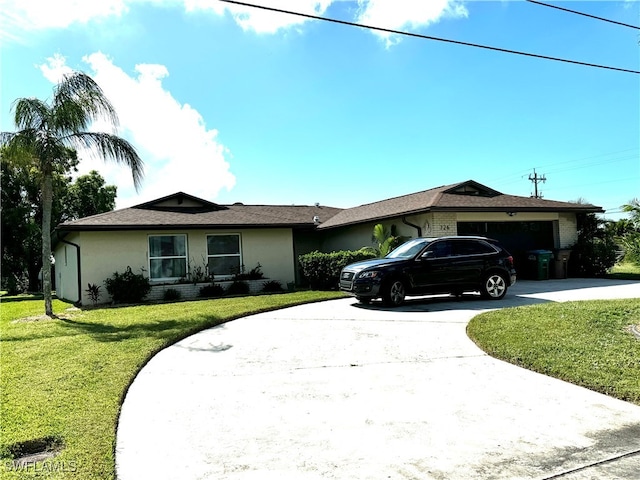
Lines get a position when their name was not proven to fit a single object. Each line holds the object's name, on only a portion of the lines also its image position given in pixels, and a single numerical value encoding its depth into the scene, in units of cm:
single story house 1562
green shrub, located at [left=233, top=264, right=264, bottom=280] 1750
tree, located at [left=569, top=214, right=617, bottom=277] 1747
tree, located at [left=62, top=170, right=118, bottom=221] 3588
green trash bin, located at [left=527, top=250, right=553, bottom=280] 1688
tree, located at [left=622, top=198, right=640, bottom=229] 836
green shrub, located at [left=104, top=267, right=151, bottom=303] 1526
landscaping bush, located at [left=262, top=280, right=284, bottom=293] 1769
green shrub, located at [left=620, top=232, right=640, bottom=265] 820
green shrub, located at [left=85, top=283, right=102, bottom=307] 1531
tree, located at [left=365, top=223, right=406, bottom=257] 1546
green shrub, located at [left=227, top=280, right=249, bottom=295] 1700
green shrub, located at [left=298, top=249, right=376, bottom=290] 1562
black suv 1102
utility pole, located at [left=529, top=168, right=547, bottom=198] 5234
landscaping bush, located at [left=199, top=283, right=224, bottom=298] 1656
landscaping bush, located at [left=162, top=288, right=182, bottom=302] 1608
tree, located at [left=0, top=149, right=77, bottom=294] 2798
